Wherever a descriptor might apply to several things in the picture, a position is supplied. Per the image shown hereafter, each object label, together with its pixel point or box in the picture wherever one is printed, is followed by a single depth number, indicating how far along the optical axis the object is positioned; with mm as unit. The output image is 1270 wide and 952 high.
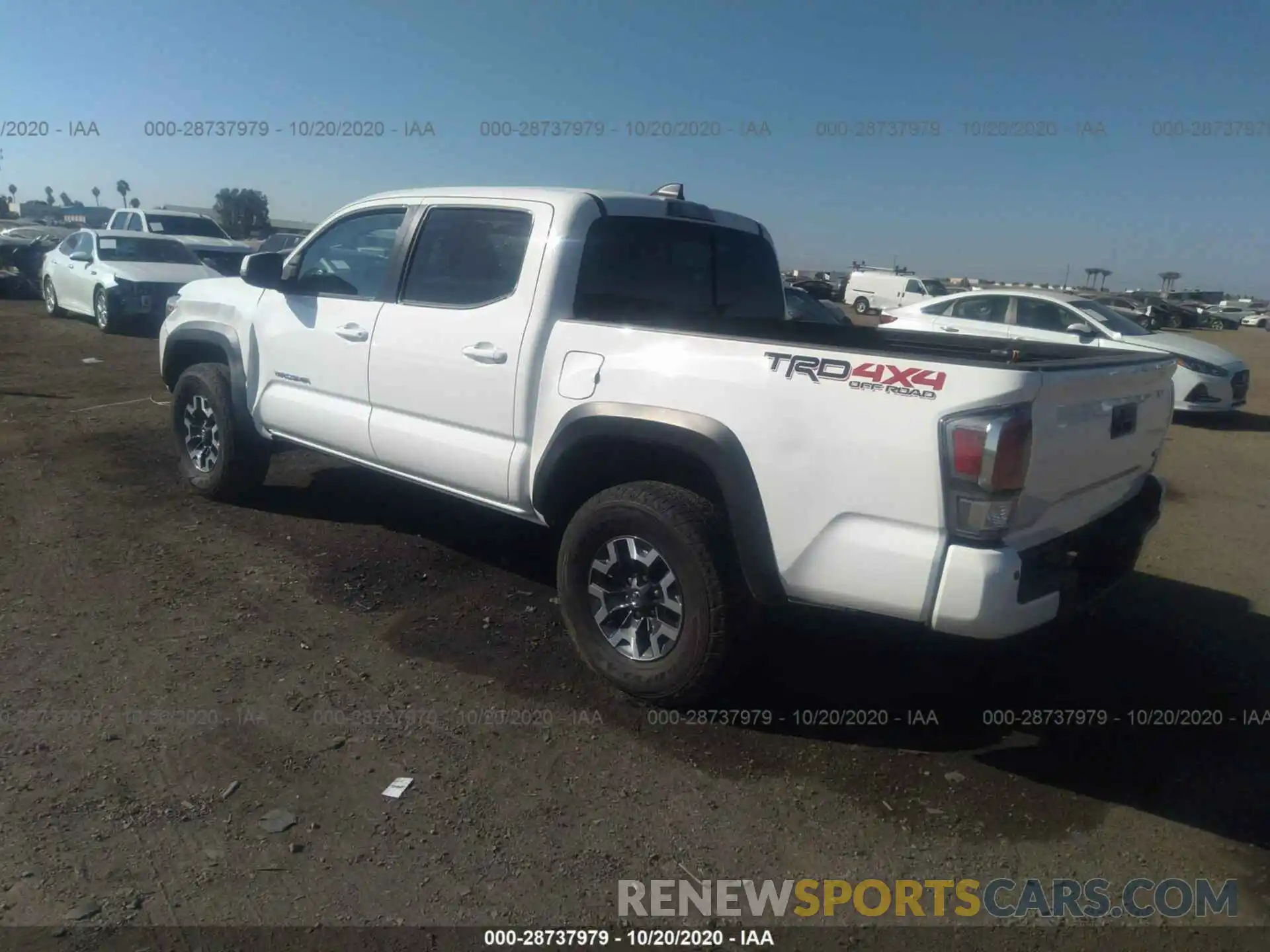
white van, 35875
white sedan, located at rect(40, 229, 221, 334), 14438
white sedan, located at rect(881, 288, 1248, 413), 11555
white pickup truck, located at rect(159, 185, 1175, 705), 3043
